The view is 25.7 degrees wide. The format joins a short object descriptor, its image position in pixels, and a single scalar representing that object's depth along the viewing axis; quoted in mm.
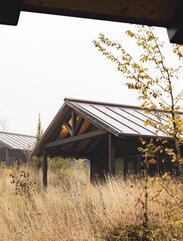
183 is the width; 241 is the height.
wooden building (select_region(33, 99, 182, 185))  11445
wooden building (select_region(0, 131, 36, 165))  27242
